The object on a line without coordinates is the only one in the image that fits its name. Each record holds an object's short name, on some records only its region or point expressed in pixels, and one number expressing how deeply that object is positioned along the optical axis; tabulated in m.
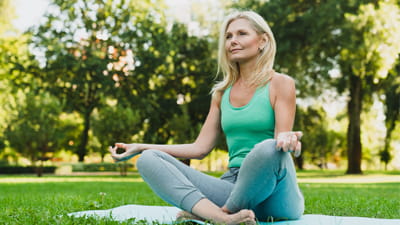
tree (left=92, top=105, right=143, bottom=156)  20.39
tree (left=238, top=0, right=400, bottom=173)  17.53
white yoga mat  3.48
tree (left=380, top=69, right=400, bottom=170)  21.25
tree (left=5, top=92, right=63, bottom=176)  20.05
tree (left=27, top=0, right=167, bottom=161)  23.36
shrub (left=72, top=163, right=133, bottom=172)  29.22
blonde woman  2.85
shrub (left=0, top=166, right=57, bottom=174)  27.25
